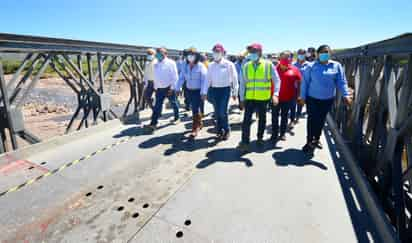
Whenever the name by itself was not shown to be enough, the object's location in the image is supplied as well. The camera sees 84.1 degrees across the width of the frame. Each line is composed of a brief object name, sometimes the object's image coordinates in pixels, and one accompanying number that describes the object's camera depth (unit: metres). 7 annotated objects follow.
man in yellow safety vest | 3.73
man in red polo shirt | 4.28
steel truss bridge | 2.11
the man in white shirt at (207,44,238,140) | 4.27
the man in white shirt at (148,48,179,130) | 5.05
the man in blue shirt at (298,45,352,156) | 3.50
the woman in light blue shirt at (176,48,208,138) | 4.65
